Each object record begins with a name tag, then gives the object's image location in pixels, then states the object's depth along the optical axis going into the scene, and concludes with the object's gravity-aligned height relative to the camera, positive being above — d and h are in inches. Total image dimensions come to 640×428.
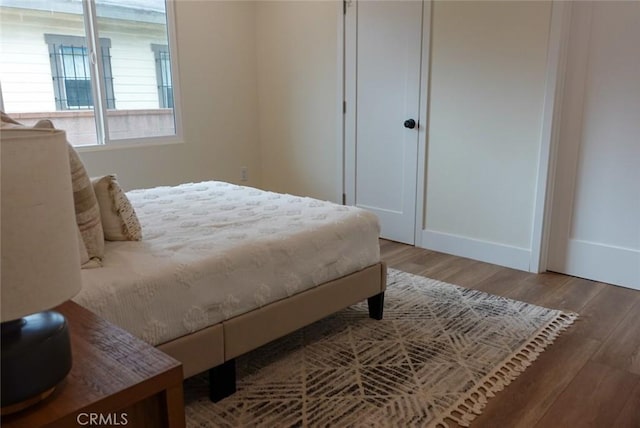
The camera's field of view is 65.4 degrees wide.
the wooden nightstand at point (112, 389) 35.3 -21.0
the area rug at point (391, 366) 74.2 -45.3
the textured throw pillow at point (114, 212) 77.8 -16.9
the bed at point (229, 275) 66.8 -25.5
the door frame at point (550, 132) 120.2 -7.9
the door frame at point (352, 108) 146.6 -2.3
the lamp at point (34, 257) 29.3 -9.3
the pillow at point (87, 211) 65.6 -14.7
